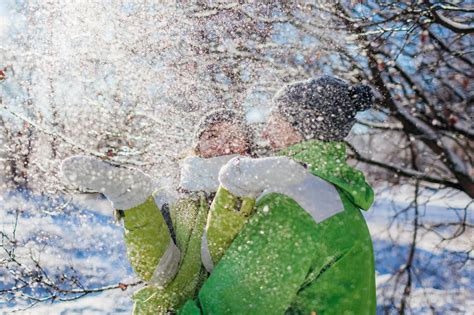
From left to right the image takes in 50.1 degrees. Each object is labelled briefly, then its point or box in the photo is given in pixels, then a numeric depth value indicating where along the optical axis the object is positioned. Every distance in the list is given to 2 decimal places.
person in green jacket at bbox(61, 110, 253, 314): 1.52
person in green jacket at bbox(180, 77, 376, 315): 1.18
